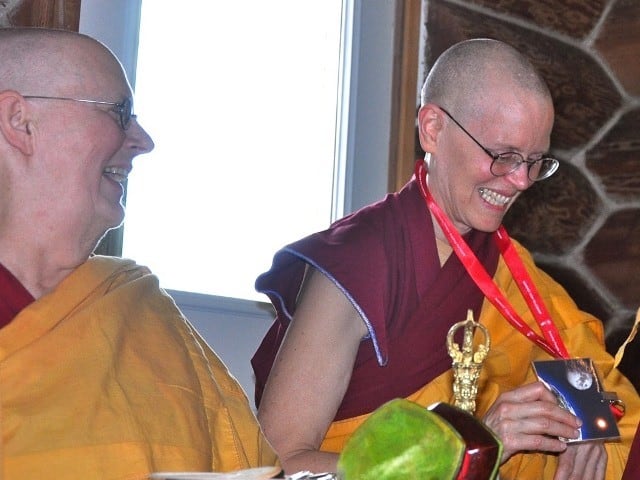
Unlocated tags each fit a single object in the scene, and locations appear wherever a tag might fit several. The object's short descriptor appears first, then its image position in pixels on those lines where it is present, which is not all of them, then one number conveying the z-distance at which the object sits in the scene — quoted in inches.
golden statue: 82.6
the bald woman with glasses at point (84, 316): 83.9
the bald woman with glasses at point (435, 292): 99.4
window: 117.5
